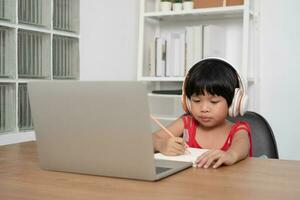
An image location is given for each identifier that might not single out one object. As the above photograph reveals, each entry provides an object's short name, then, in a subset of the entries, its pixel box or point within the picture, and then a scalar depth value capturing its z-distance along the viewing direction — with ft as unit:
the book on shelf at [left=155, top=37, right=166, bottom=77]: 9.38
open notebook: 3.42
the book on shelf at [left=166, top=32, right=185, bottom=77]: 9.13
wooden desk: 2.36
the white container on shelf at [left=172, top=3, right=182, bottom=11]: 9.25
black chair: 4.74
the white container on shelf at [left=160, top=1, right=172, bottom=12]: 9.42
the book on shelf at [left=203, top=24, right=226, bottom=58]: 8.78
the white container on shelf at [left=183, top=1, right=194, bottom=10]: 9.10
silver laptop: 2.59
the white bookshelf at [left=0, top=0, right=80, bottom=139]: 7.13
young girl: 4.23
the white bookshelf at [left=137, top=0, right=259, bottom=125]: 8.55
